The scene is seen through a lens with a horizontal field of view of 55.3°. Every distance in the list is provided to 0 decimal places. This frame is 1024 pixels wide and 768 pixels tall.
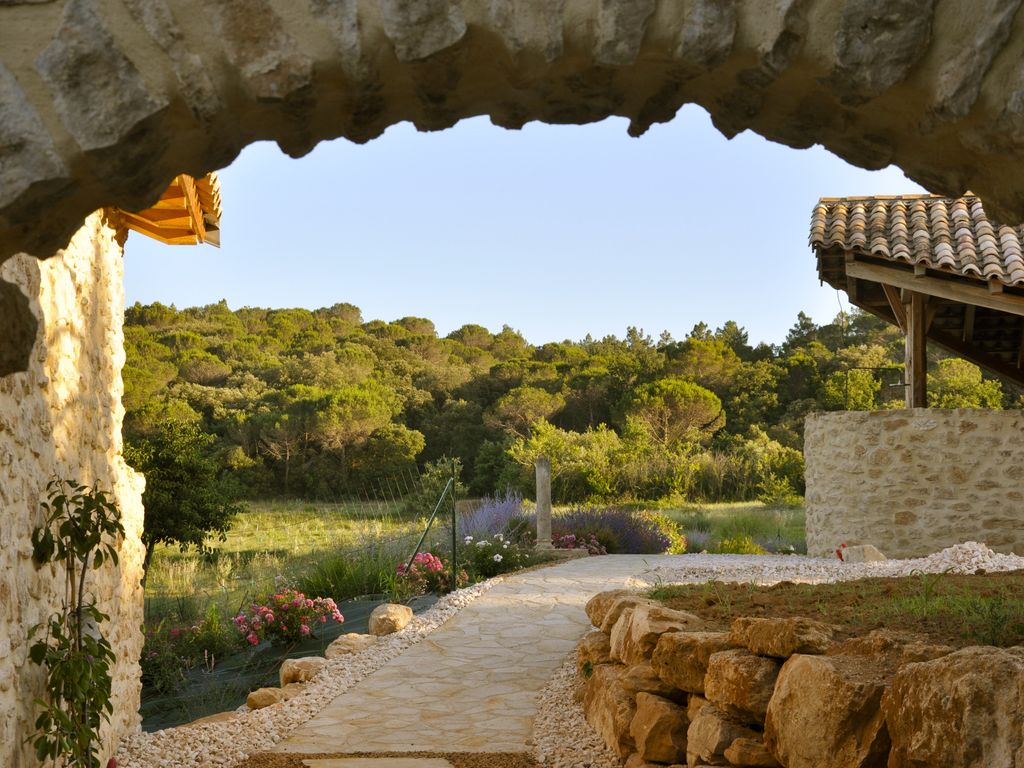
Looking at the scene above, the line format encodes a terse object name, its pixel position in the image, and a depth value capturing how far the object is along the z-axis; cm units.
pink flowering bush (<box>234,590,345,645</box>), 759
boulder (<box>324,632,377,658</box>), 691
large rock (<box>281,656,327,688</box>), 638
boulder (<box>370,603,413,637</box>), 742
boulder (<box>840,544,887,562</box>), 936
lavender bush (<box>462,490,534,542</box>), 1241
